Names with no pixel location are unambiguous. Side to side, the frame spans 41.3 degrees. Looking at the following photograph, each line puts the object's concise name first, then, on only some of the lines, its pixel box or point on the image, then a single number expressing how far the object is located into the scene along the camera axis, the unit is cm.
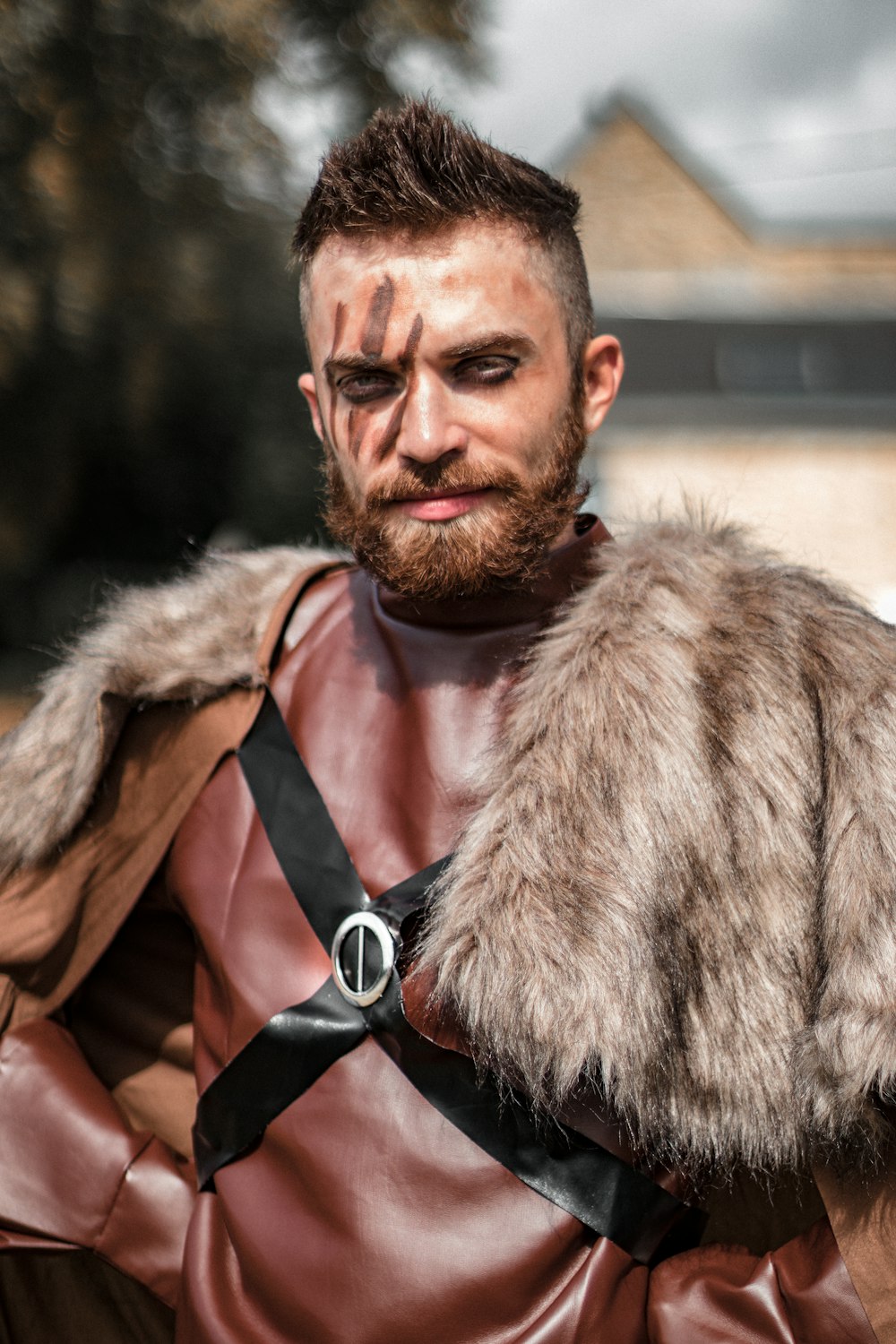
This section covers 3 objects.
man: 114
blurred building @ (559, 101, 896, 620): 1132
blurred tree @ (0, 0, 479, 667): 561
